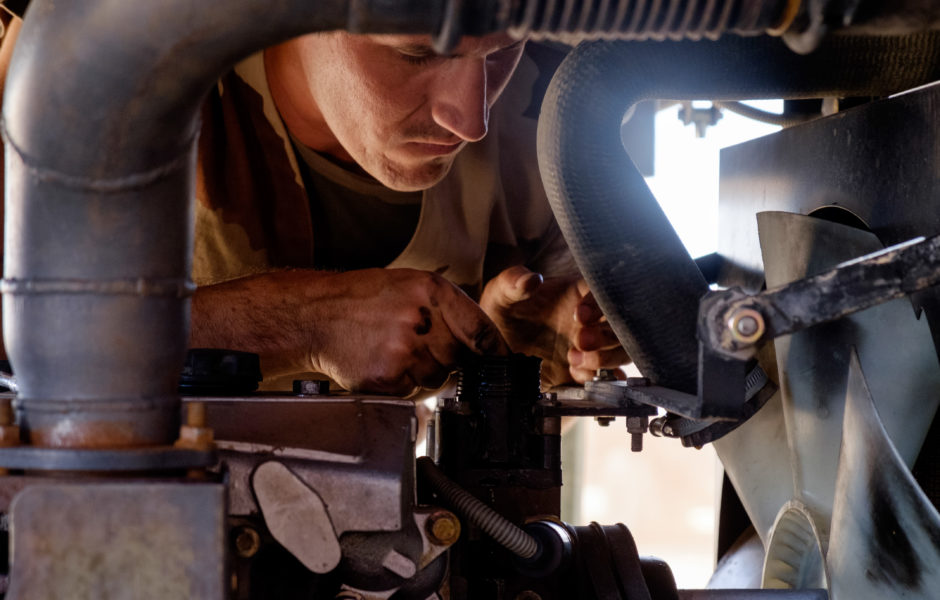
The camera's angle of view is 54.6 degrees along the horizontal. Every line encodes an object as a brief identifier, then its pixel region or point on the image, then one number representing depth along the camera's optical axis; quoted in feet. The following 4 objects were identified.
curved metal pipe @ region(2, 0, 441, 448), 1.87
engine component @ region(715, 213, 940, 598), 3.04
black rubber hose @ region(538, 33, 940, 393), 3.17
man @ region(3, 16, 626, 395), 4.30
